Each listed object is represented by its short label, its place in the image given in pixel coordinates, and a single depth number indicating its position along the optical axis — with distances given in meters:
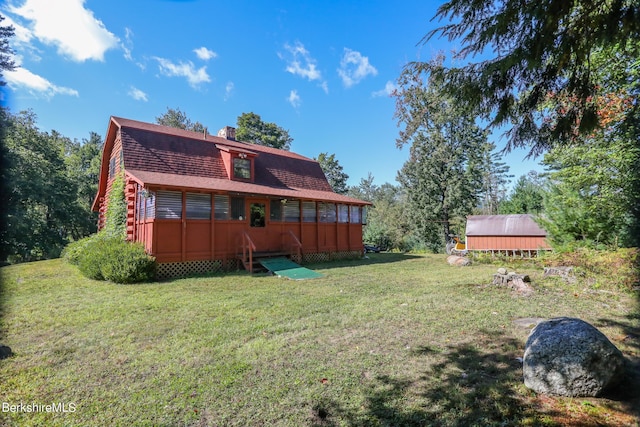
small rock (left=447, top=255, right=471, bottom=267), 13.28
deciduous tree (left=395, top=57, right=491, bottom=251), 24.95
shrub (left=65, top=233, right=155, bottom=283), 8.91
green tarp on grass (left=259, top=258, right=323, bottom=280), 10.36
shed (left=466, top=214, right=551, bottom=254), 21.38
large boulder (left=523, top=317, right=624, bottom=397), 2.73
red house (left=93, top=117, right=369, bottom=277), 10.53
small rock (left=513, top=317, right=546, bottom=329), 4.73
